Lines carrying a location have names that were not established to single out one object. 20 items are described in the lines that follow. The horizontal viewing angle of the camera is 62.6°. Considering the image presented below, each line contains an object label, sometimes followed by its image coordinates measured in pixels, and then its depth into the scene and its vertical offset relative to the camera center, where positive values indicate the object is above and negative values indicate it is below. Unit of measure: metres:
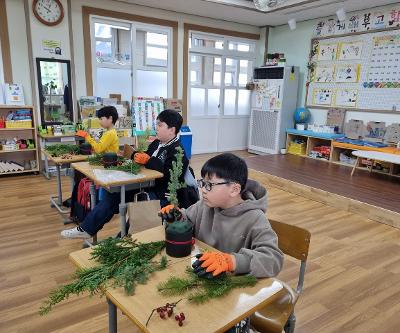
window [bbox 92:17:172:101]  5.75 +0.56
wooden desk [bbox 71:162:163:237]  2.36 -0.68
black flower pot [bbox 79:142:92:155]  3.48 -0.63
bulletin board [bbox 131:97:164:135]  5.84 -0.40
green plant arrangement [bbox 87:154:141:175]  2.71 -0.63
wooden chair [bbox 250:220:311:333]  1.43 -0.93
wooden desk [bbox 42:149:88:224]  3.21 -0.99
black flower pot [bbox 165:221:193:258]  1.26 -0.56
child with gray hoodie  1.17 -0.52
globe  6.84 -0.41
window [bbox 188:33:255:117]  6.94 +0.41
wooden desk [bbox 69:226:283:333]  0.92 -0.64
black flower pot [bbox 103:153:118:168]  2.85 -0.60
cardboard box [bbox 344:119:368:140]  5.87 -0.58
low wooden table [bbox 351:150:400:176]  4.55 -0.83
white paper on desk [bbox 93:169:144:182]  2.48 -0.66
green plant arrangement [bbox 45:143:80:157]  3.40 -0.64
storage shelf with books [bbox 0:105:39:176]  4.96 -0.84
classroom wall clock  4.94 +1.14
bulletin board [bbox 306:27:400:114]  5.50 +0.44
